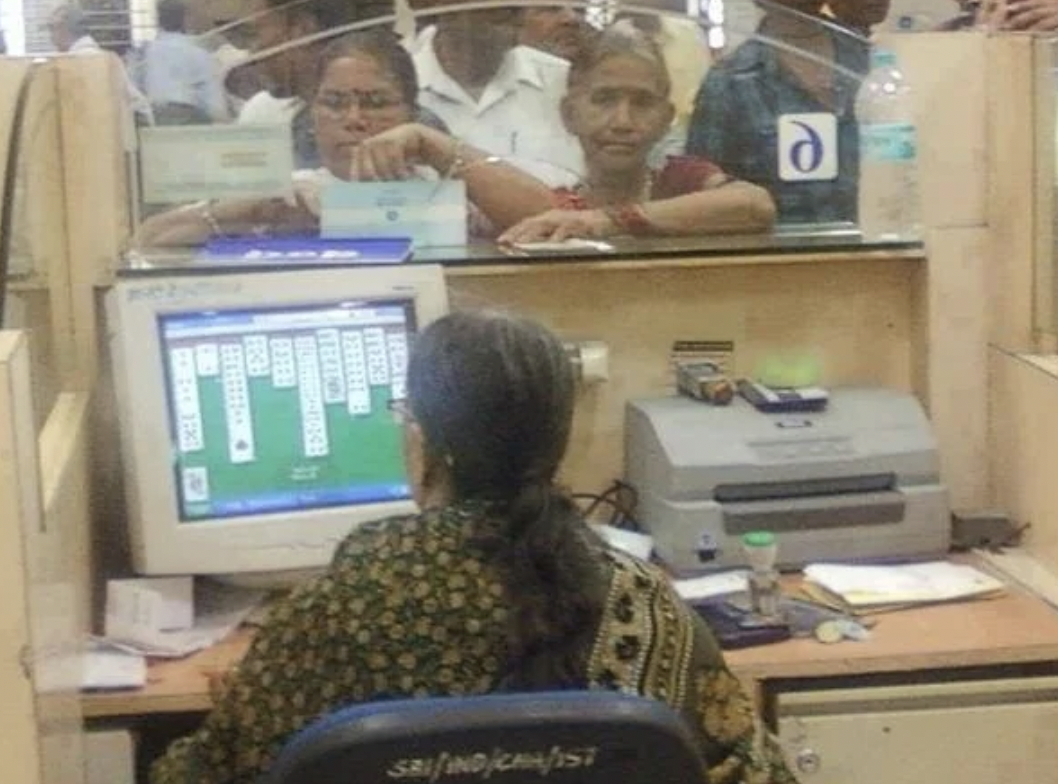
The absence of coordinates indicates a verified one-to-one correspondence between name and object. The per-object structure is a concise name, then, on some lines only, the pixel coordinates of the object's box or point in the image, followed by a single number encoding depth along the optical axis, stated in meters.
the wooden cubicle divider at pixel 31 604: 1.54
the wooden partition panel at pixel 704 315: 2.56
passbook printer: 2.39
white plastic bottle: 2.25
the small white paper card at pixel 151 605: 2.22
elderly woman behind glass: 2.60
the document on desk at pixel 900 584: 2.32
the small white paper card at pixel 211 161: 2.48
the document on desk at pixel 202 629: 2.19
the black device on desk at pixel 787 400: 2.48
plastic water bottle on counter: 2.56
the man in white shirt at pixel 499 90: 2.69
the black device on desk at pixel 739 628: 2.18
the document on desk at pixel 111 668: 2.09
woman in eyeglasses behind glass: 2.52
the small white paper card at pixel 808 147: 2.62
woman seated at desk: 1.63
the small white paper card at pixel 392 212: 2.50
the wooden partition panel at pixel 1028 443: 2.44
